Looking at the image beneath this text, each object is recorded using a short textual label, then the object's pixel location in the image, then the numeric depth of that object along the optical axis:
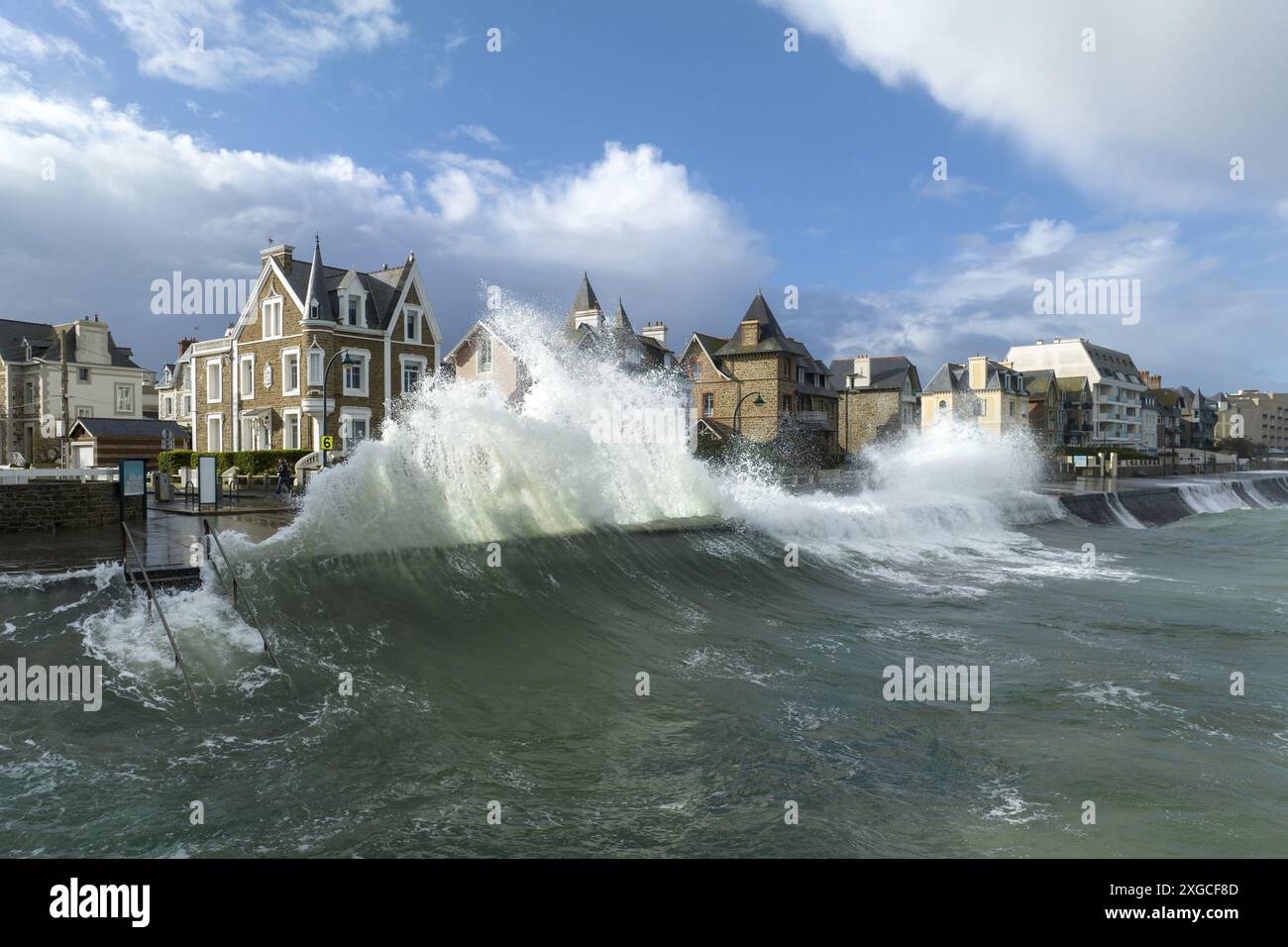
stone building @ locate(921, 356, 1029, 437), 87.69
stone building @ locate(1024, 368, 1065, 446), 99.31
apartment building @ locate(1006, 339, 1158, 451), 111.31
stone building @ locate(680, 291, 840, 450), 66.38
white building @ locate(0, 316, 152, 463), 61.75
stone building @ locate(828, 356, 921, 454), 80.38
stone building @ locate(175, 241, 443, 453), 44.69
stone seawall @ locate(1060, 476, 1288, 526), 38.88
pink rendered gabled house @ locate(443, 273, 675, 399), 57.41
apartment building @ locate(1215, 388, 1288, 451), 177.35
